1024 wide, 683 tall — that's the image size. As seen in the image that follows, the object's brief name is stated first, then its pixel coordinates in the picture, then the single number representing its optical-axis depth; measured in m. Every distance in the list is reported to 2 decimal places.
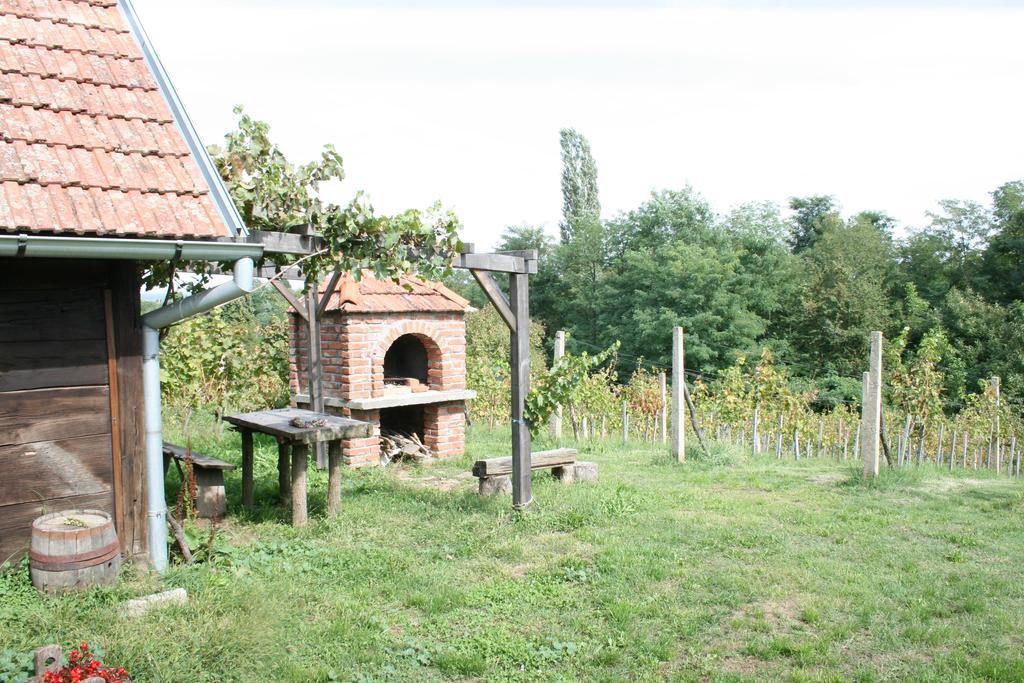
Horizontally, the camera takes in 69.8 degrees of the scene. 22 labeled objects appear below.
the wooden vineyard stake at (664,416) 13.07
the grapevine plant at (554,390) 7.25
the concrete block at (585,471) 8.78
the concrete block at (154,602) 4.16
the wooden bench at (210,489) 6.85
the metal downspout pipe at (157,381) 4.63
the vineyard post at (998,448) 13.95
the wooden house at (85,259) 4.20
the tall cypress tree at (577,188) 40.41
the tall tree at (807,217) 39.08
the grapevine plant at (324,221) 6.09
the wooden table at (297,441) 6.68
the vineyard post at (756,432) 12.40
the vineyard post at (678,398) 10.32
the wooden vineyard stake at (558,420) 11.97
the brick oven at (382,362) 9.35
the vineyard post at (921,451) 12.46
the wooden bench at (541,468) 7.89
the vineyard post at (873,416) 9.09
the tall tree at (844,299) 29.08
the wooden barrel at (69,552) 4.14
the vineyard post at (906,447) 12.05
